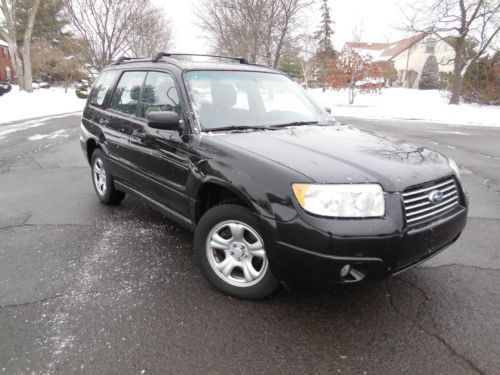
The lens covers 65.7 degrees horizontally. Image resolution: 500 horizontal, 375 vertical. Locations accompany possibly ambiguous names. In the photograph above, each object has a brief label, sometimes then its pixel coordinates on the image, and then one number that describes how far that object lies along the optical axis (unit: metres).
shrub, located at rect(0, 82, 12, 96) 26.87
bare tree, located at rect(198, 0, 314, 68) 26.58
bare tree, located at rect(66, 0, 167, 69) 27.70
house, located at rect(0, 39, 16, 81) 48.14
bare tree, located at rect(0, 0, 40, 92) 24.41
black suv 2.32
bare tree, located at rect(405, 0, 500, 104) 21.86
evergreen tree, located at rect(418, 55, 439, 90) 42.50
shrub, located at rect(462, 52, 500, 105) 24.11
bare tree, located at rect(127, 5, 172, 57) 30.37
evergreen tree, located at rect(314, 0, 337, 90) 52.28
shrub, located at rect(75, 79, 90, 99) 30.70
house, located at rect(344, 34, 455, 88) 43.53
